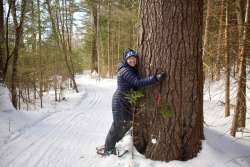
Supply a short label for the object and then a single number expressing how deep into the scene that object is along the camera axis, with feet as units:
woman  13.25
